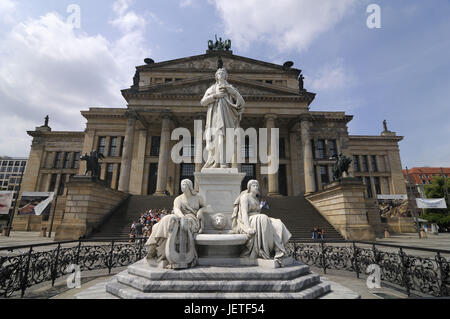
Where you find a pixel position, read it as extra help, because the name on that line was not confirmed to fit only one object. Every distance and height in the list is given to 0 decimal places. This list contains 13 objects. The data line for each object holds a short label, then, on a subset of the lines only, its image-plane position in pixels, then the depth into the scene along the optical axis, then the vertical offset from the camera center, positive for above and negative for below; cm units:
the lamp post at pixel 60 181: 3617 +554
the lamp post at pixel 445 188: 3694 +567
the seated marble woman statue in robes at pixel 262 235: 416 -29
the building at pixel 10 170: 9419 +1855
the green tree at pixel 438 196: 3794 +471
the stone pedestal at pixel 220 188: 512 +68
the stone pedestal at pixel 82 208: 1773 +62
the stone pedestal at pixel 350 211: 1861 +84
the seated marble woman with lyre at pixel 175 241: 384 -42
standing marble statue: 573 +271
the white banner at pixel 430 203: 2667 +228
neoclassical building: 2911 +1260
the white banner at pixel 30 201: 2708 +164
